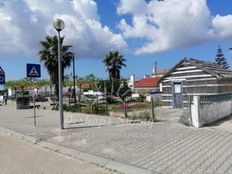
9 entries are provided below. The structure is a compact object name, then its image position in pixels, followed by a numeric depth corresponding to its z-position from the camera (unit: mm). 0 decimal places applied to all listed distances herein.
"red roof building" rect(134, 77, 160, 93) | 35093
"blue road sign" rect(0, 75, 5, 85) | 9530
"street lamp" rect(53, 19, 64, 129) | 7069
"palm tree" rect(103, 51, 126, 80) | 31140
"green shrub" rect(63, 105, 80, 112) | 11650
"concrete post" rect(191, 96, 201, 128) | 6758
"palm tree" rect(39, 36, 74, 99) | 22451
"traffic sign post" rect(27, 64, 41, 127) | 8062
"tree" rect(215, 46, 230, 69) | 42753
